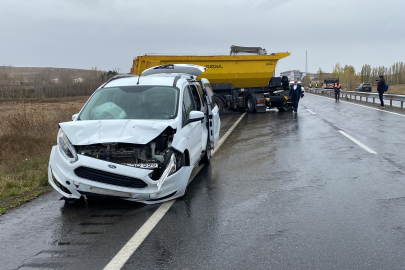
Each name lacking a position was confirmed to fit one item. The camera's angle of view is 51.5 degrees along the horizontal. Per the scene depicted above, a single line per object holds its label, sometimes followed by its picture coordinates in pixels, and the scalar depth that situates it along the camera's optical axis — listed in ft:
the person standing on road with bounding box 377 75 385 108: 78.59
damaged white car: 17.33
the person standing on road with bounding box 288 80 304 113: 75.87
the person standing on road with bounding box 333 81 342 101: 115.34
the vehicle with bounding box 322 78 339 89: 254.51
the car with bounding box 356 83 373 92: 230.31
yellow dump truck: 74.31
